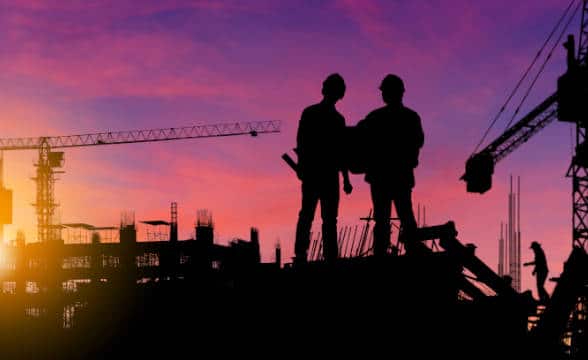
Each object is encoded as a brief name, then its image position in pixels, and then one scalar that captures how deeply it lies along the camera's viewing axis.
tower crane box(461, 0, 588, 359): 9.74
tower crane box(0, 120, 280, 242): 109.81
